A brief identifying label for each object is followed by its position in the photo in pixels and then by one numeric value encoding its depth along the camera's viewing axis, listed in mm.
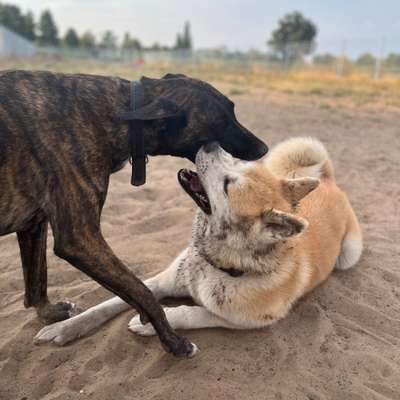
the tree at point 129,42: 72688
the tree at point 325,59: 26102
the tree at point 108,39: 71938
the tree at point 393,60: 21047
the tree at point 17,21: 60094
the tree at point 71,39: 68062
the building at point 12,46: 35031
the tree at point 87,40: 69312
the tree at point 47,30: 65938
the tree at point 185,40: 79625
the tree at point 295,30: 46688
